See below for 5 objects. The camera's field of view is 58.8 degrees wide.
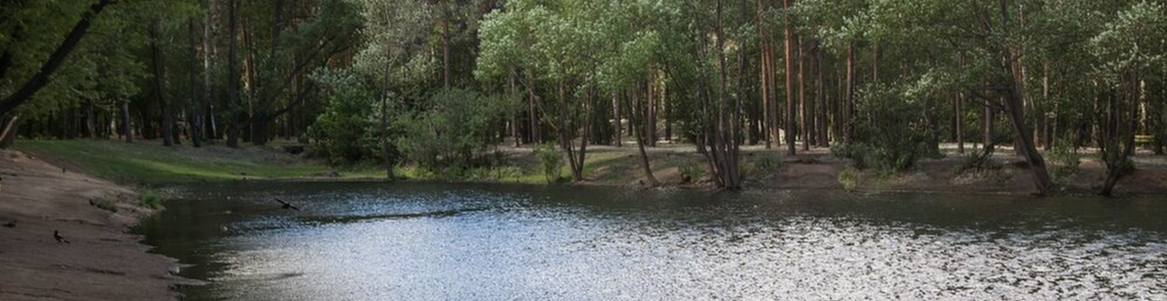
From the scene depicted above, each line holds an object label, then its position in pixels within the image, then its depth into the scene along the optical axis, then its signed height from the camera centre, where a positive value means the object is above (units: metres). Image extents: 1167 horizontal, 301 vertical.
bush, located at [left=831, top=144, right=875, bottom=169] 53.41 -1.16
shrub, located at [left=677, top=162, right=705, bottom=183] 57.06 -2.01
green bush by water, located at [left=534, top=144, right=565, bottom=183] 62.06 -1.31
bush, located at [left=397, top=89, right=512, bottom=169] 67.12 +0.78
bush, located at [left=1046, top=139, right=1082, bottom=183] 47.28 -1.61
